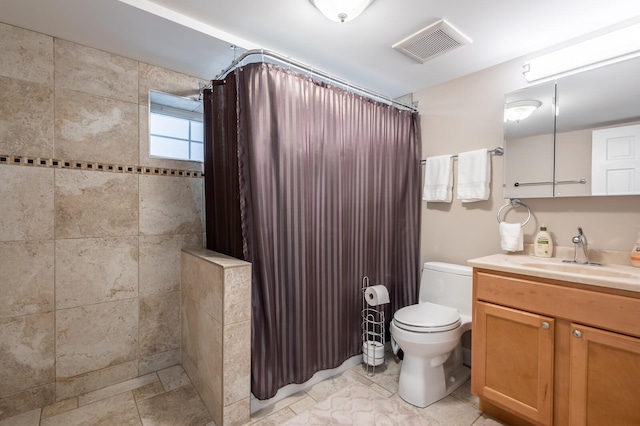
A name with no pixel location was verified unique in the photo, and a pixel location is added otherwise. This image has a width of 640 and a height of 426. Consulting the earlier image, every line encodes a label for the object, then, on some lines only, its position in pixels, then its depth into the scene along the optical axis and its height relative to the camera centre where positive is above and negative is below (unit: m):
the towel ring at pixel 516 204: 1.98 +0.03
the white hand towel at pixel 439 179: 2.35 +0.23
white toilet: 1.74 -0.78
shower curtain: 1.66 +0.01
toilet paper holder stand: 2.10 -0.93
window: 2.16 +0.59
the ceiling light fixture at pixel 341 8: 1.40 +0.95
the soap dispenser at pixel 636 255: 1.53 -0.23
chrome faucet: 1.69 -0.22
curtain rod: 1.66 +0.85
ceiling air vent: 1.68 +1.00
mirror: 1.59 +0.41
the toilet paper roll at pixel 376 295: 2.03 -0.60
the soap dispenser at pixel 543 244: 1.85 -0.22
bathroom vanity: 1.22 -0.62
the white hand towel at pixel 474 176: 2.13 +0.24
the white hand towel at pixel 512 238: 1.92 -0.19
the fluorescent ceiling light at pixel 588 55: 1.58 +0.89
